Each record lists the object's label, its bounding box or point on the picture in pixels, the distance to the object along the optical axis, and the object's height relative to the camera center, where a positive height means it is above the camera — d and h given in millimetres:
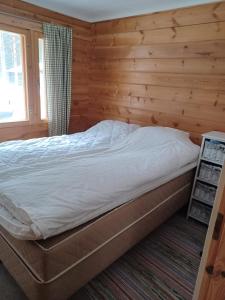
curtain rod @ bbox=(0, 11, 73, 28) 2522 +706
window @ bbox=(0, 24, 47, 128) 2729 +39
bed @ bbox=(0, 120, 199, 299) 1157 -836
